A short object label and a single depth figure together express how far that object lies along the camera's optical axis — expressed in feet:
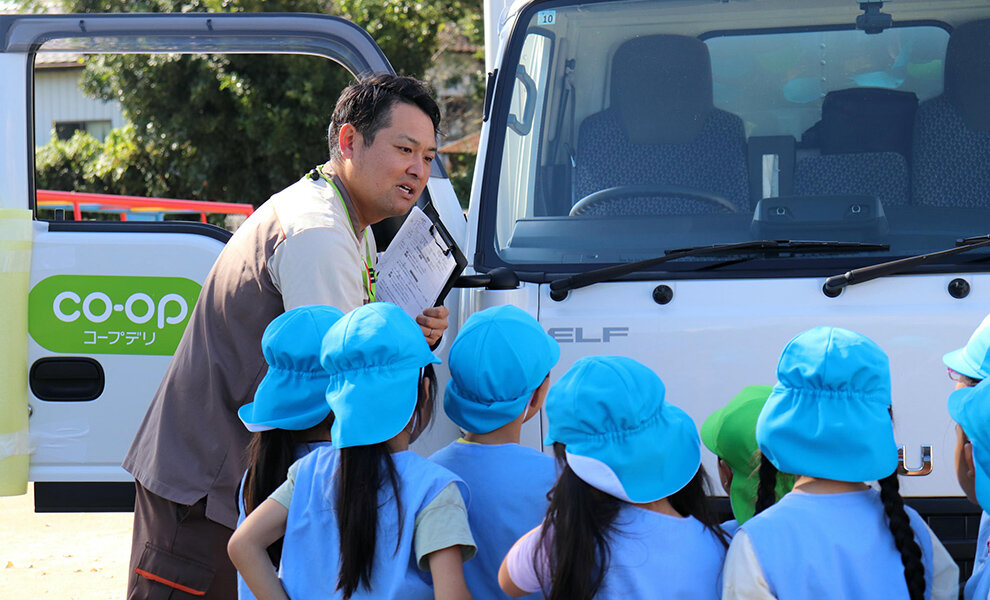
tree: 50.14
